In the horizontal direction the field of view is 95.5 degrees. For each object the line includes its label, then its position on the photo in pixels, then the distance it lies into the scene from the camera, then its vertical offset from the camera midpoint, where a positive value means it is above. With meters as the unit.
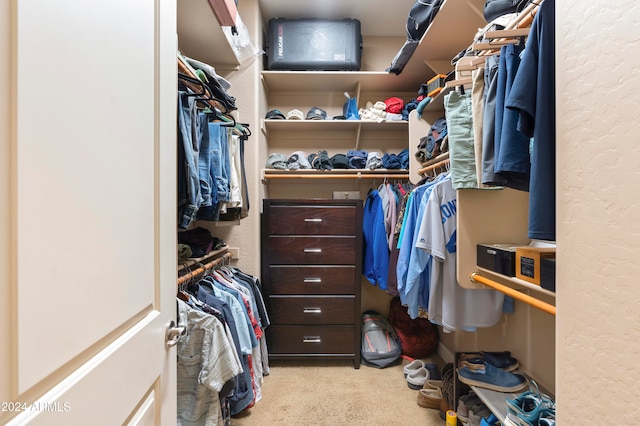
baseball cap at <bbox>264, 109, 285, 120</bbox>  2.41 +0.82
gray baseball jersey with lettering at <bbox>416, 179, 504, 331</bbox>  1.44 -0.35
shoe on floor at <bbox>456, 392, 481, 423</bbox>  1.45 -0.96
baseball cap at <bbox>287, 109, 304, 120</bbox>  2.42 +0.82
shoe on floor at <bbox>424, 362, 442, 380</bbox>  1.96 -1.08
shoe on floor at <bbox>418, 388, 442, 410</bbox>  1.71 -1.09
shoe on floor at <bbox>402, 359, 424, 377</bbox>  2.02 -1.08
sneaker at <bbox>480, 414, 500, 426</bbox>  1.25 -0.89
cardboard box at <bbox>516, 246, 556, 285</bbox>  0.88 -0.15
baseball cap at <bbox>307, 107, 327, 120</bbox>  2.44 +0.83
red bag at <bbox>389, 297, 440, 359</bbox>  2.30 -0.97
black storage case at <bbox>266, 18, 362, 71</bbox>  2.30 +1.35
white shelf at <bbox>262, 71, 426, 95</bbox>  2.33 +1.13
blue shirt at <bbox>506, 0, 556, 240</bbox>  0.74 +0.28
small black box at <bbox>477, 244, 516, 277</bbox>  1.03 -0.17
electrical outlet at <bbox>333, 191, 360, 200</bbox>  2.46 +0.16
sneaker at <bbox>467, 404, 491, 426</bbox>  1.37 -0.95
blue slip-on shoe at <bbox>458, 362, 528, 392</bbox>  1.31 -0.76
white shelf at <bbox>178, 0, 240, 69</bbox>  1.44 +1.03
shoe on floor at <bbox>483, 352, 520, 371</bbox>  1.43 -0.73
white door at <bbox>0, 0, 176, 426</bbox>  0.34 +0.00
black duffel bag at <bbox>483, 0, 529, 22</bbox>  1.12 +0.84
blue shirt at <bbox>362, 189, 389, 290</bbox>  2.19 -0.23
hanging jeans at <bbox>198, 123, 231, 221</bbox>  1.35 +0.19
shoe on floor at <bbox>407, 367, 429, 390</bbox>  1.90 -1.09
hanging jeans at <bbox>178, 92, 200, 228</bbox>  1.07 +0.16
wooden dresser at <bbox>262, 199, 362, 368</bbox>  2.16 -0.49
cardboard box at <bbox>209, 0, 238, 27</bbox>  1.44 +1.04
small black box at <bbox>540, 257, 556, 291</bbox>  0.79 -0.16
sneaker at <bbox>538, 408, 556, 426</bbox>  0.94 -0.68
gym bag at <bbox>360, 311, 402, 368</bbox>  2.18 -1.02
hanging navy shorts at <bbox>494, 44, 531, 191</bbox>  0.88 +0.24
